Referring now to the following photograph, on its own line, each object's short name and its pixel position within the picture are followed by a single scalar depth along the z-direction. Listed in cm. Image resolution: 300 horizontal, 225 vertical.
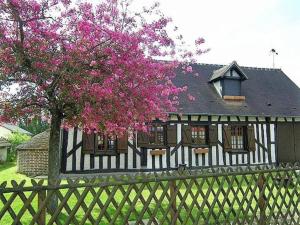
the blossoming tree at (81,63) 600
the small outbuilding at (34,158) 1448
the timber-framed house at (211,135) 1305
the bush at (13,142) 2366
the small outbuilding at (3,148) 2219
